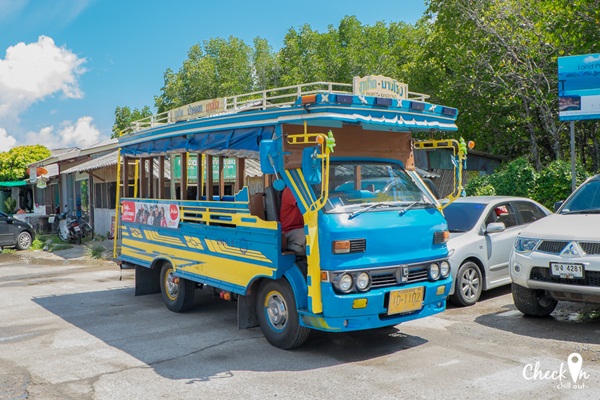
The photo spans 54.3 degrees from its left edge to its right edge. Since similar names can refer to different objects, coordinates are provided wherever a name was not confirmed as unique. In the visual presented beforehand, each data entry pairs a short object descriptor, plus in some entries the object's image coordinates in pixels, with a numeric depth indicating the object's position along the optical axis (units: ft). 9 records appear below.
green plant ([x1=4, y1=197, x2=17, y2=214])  115.03
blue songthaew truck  19.39
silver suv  21.90
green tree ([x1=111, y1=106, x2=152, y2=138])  195.67
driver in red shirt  21.45
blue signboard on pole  41.42
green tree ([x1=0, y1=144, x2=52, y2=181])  120.26
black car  63.67
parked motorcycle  67.05
